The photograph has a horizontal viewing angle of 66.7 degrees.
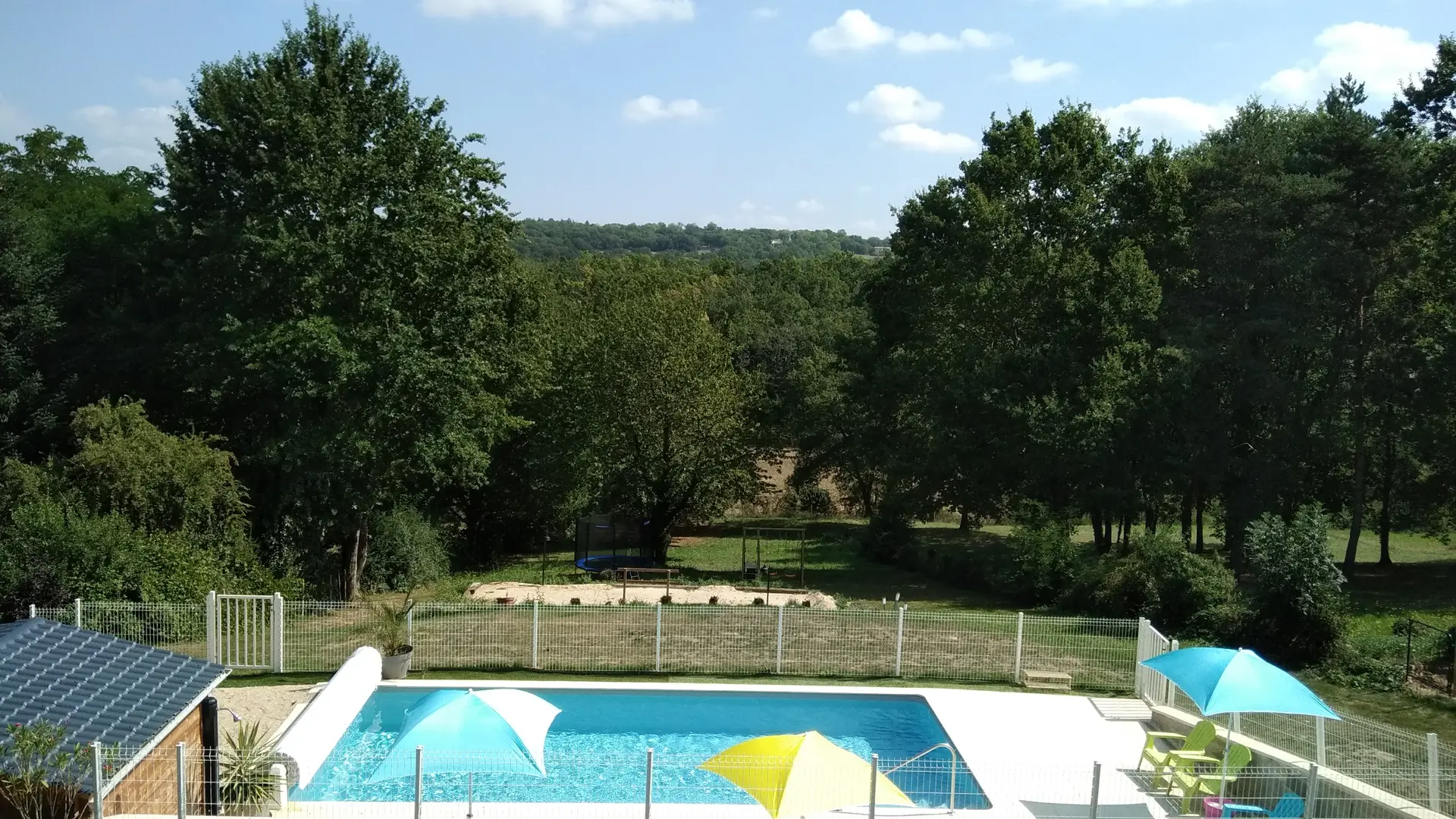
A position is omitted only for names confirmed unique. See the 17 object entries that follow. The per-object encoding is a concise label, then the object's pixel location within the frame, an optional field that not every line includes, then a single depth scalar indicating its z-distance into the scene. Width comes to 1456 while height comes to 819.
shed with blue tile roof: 10.61
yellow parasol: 10.53
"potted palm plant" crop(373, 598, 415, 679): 17.97
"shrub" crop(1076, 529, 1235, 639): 21.89
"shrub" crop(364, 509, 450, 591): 29.84
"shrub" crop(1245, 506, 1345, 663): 19.78
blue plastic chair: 12.64
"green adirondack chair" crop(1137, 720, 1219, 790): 14.00
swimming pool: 13.71
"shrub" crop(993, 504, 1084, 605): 26.66
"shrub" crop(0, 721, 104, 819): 9.68
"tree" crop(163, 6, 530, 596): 24.97
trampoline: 35.06
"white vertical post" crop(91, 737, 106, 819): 9.91
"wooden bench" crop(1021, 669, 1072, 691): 18.80
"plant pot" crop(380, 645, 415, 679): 17.94
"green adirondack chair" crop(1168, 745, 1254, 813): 13.05
